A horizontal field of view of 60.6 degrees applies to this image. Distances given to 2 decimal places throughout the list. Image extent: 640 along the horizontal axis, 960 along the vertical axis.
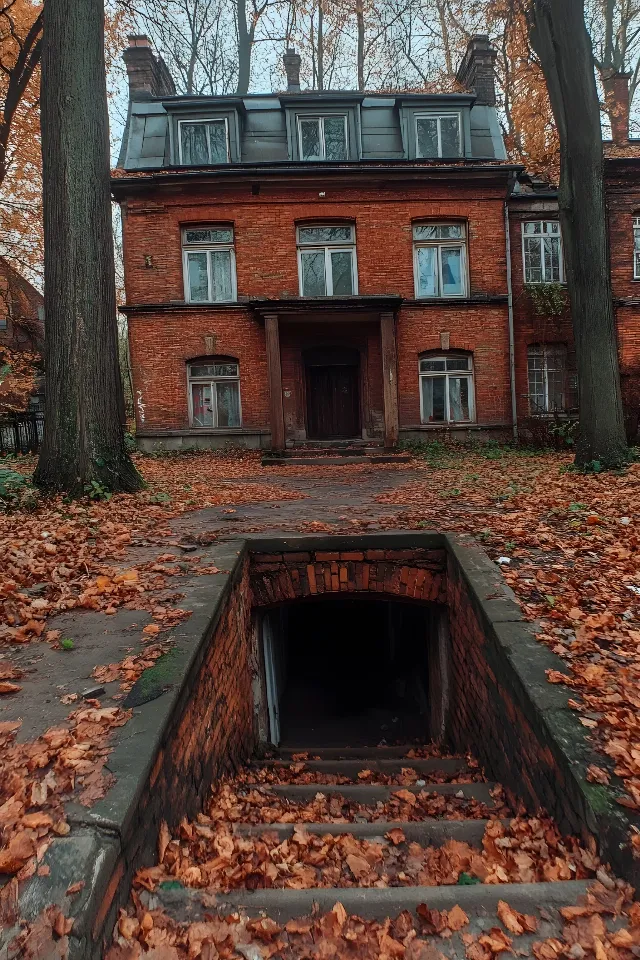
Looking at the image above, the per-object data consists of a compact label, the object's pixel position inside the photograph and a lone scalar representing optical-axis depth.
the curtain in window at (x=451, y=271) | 15.34
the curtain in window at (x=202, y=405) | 15.31
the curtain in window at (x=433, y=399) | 15.51
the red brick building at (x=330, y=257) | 14.74
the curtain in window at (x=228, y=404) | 15.36
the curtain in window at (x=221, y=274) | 15.06
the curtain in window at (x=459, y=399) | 15.58
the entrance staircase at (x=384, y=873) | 1.58
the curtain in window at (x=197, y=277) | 15.05
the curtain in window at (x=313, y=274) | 15.14
